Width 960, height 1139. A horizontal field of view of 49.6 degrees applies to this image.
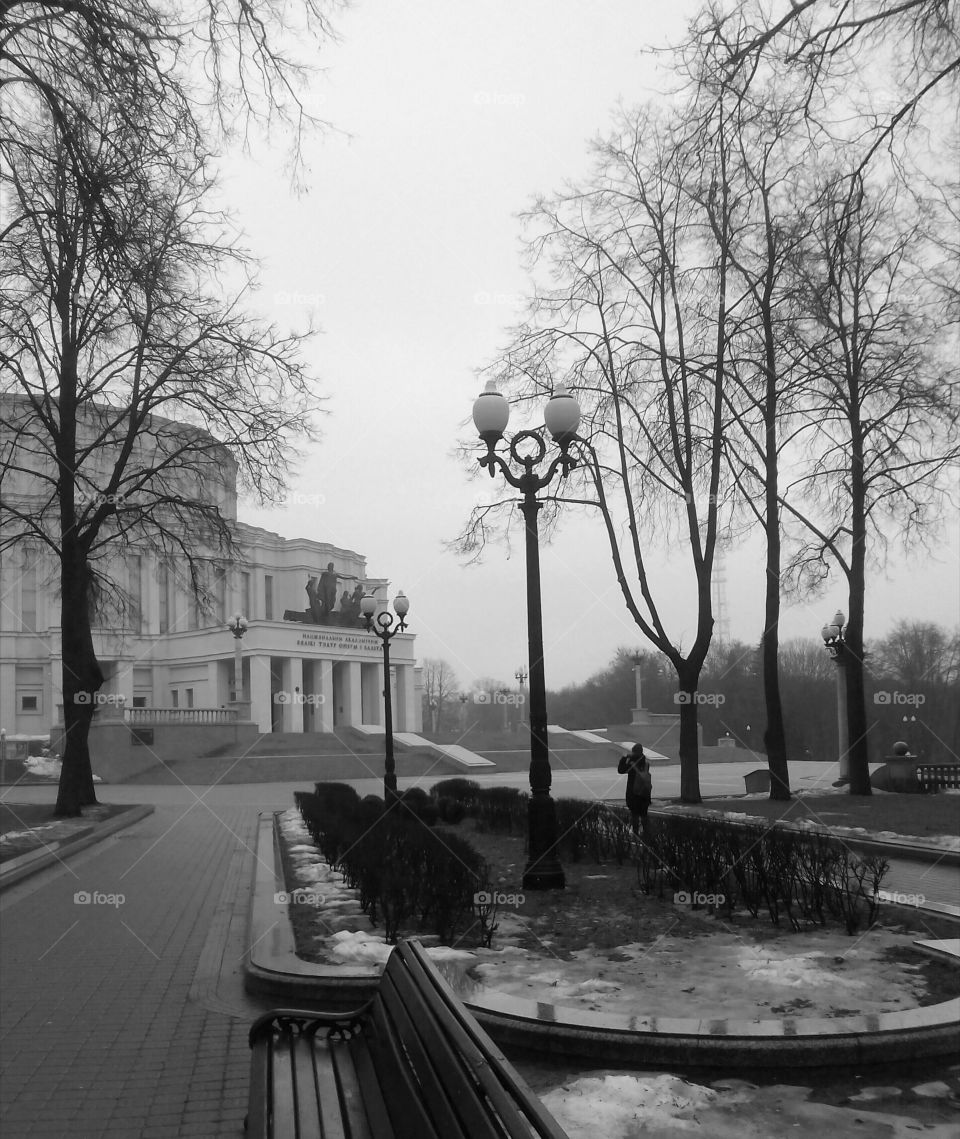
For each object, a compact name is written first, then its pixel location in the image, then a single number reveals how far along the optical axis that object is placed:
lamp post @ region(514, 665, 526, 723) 53.84
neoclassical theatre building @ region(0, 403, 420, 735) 63.75
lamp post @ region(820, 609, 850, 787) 26.66
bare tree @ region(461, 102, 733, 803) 20.36
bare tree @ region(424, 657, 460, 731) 118.06
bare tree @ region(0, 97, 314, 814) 17.77
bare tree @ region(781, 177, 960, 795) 20.33
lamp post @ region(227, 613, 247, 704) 44.53
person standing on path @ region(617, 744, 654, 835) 14.79
